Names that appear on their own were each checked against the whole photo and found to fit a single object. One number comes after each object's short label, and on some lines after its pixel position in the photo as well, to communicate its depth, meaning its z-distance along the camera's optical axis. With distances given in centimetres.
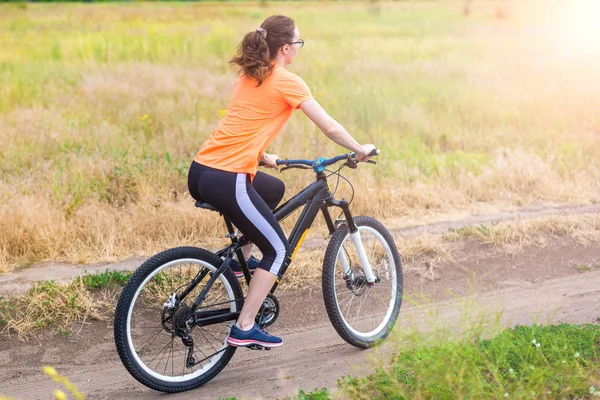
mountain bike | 409
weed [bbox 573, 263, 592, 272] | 645
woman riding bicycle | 397
